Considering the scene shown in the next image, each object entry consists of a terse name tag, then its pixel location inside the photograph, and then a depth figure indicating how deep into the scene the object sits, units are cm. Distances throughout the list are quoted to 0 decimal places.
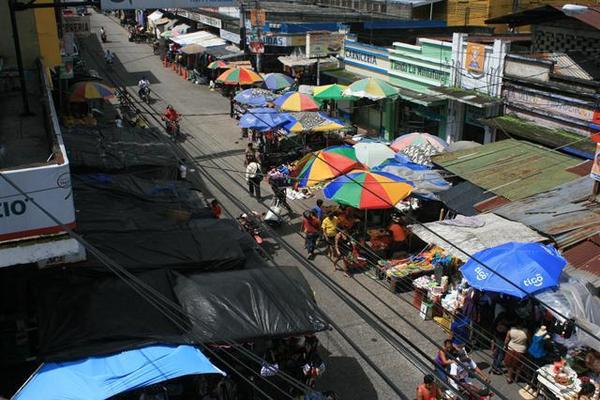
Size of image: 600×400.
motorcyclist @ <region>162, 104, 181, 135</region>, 2534
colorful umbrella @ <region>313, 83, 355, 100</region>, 2298
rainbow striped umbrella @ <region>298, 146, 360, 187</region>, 1547
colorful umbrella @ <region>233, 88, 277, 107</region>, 2419
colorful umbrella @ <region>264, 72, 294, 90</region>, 2720
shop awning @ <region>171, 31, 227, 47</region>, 3947
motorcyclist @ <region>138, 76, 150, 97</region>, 3297
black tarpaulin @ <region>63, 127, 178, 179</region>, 1468
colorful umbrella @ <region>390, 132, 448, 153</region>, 1808
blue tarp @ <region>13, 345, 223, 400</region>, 711
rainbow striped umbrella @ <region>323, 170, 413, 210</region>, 1374
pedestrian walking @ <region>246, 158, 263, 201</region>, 1834
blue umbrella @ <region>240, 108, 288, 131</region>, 2055
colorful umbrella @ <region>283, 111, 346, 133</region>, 2044
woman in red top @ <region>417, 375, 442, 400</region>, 880
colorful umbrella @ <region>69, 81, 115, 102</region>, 2359
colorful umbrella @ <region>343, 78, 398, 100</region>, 2158
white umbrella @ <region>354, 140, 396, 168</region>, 1706
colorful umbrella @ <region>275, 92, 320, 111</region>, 2234
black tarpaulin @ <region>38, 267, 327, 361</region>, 783
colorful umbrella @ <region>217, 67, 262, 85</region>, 2748
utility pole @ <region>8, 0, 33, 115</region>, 971
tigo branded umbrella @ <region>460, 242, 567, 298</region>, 981
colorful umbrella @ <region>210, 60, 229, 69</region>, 3353
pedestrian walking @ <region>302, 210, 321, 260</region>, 1507
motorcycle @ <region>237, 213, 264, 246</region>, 1526
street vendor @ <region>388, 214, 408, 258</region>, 1488
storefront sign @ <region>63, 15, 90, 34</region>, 2773
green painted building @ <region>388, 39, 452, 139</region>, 2062
